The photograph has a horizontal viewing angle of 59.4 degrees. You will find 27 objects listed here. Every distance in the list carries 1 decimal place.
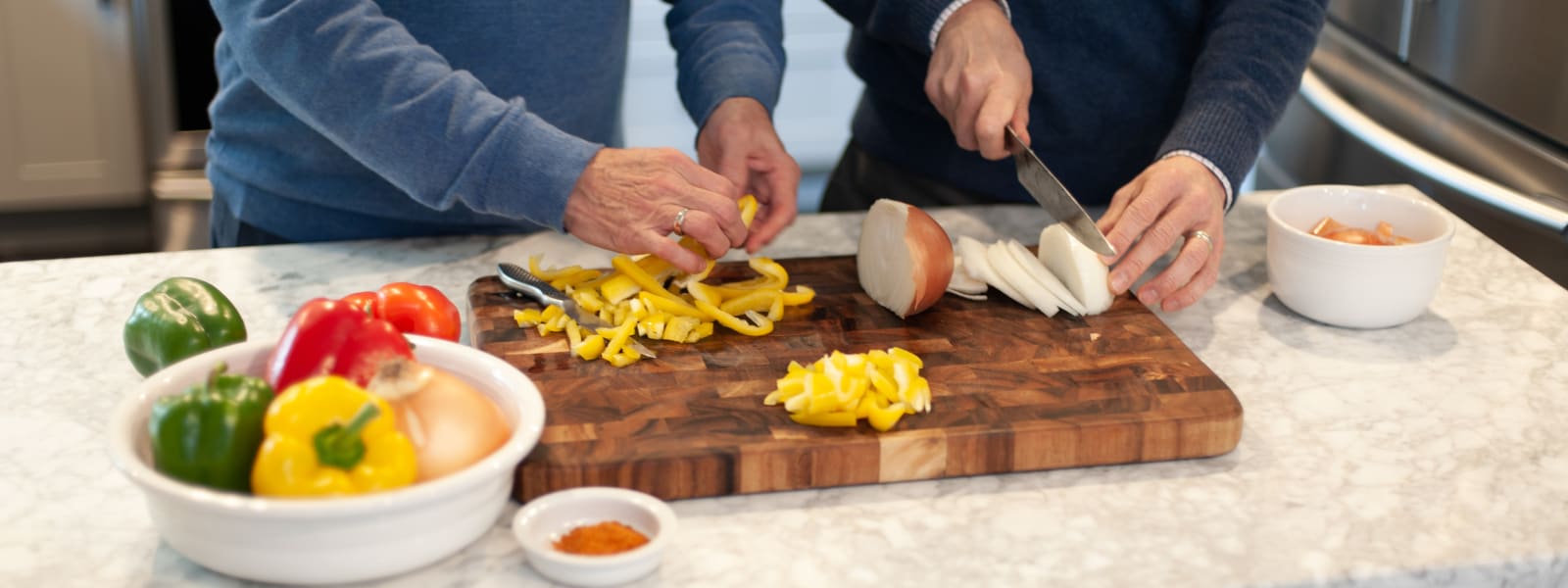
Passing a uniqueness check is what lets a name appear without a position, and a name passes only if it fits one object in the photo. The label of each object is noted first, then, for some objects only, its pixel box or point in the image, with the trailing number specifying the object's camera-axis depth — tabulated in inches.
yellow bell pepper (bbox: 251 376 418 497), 33.6
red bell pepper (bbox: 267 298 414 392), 37.1
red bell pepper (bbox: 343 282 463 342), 47.1
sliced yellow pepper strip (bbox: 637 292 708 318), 50.3
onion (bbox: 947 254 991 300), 54.9
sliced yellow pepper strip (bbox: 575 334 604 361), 47.3
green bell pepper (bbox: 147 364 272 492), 34.0
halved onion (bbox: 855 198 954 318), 51.6
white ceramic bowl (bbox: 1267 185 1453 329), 52.9
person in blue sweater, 51.2
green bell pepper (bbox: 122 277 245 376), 44.8
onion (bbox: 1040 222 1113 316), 52.4
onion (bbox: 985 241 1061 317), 52.8
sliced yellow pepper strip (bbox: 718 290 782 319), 52.1
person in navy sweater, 56.4
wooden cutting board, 41.1
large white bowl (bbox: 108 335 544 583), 33.7
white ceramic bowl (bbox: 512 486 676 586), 35.9
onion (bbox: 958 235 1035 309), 53.8
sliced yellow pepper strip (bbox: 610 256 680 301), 52.2
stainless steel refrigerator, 73.0
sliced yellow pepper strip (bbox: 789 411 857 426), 42.0
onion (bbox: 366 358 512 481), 35.8
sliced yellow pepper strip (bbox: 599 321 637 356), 47.4
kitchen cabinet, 125.0
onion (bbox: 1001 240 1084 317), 52.8
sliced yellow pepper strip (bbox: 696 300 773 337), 50.4
